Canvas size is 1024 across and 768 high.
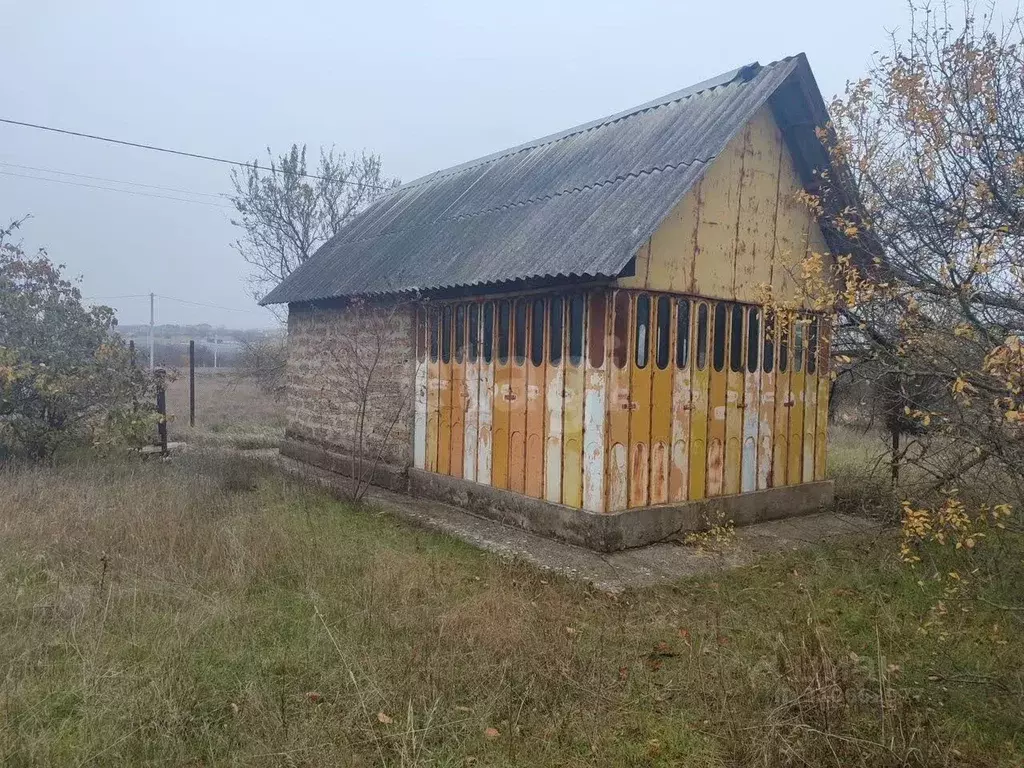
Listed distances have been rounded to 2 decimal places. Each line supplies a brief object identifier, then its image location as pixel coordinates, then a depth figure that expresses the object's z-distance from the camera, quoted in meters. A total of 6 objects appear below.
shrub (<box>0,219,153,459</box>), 9.79
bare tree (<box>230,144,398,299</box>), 24.44
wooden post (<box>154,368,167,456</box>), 10.96
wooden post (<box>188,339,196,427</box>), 17.16
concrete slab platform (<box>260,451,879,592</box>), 6.36
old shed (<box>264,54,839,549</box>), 7.12
